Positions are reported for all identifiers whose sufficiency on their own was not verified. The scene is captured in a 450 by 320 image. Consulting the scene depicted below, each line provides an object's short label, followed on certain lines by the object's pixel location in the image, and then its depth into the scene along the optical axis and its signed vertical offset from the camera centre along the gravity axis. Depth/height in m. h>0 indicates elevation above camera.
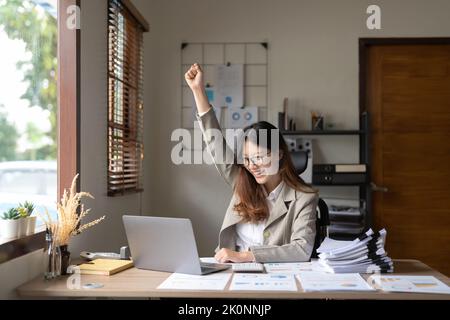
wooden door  3.91 +0.07
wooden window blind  2.92 +0.38
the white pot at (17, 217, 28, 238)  1.95 -0.25
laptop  1.84 -0.31
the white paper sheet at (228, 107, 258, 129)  3.93 +0.32
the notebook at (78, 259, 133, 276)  1.94 -0.40
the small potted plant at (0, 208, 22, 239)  1.91 -0.23
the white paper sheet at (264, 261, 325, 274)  1.96 -0.41
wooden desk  1.65 -0.42
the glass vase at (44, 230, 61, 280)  1.94 -0.36
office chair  2.37 -0.31
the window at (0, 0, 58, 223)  2.18 +0.25
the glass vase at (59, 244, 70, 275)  1.97 -0.37
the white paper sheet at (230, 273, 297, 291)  1.69 -0.41
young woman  2.23 -0.17
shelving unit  3.66 +0.05
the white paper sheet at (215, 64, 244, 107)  3.95 +0.55
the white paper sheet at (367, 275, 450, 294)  1.68 -0.41
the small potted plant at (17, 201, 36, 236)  1.99 -0.21
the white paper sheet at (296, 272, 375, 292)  1.68 -0.41
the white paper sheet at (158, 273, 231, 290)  1.71 -0.41
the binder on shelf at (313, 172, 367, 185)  3.60 -0.13
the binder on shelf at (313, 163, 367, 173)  3.60 -0.06
